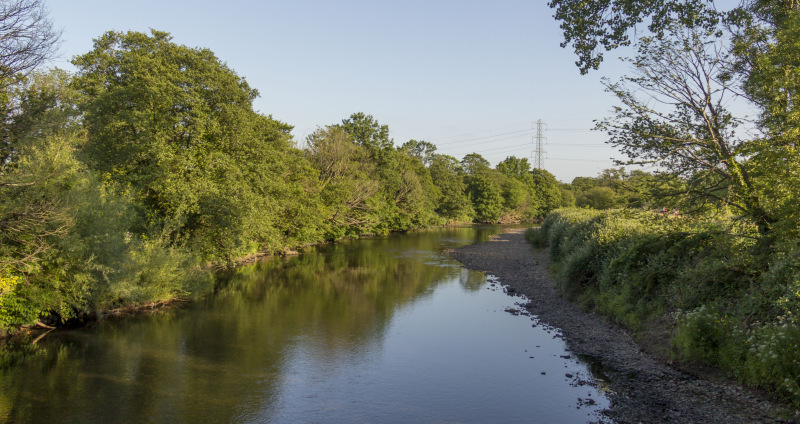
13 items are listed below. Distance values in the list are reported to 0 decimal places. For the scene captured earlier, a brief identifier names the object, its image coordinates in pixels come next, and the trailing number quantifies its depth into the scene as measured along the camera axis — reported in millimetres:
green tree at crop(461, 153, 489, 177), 112375
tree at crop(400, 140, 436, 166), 105444
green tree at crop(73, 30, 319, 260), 24172
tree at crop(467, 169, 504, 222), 99562
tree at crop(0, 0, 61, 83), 12070
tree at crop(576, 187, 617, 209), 60022
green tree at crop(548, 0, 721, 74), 11320
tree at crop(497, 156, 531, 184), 125375
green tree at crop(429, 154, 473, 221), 89875
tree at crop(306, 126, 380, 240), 47125
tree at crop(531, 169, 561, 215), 116956
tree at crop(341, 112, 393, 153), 63125
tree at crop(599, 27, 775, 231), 13695
